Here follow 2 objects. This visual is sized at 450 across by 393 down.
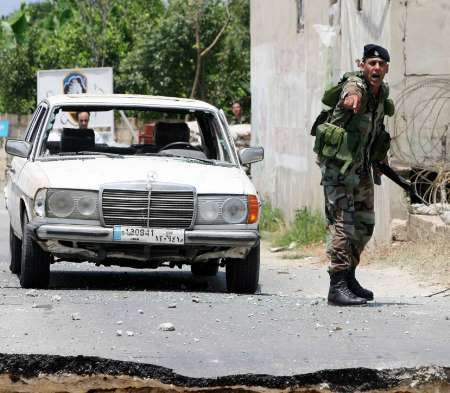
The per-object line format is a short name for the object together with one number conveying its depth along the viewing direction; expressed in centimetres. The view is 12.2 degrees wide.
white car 1598
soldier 1423
